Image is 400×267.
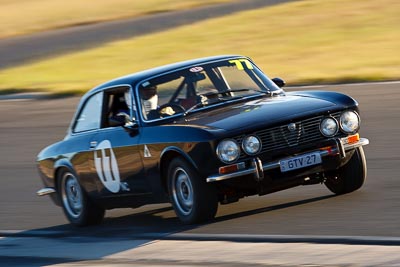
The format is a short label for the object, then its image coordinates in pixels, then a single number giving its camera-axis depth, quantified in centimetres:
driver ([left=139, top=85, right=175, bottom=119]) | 1803
